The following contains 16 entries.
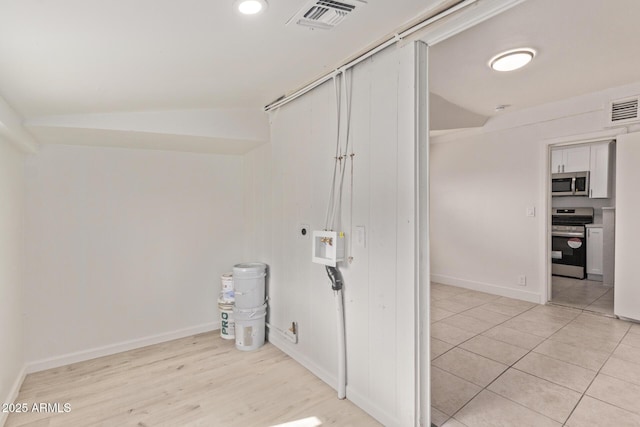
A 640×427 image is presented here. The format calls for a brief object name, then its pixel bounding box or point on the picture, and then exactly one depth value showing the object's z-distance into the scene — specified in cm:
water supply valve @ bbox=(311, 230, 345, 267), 226
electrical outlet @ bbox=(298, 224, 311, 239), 270
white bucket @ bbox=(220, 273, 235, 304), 330
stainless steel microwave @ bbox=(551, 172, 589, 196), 548
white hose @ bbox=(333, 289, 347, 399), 226
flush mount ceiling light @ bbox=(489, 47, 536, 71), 241
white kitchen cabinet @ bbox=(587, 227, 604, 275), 538
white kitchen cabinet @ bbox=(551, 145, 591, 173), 543
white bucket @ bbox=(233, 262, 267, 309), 309
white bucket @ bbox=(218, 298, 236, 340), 329
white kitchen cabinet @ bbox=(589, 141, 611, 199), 520
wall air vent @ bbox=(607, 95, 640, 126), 336
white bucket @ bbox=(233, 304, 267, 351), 305
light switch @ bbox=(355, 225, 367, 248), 216
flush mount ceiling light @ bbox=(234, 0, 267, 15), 133
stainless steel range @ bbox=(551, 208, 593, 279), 555
